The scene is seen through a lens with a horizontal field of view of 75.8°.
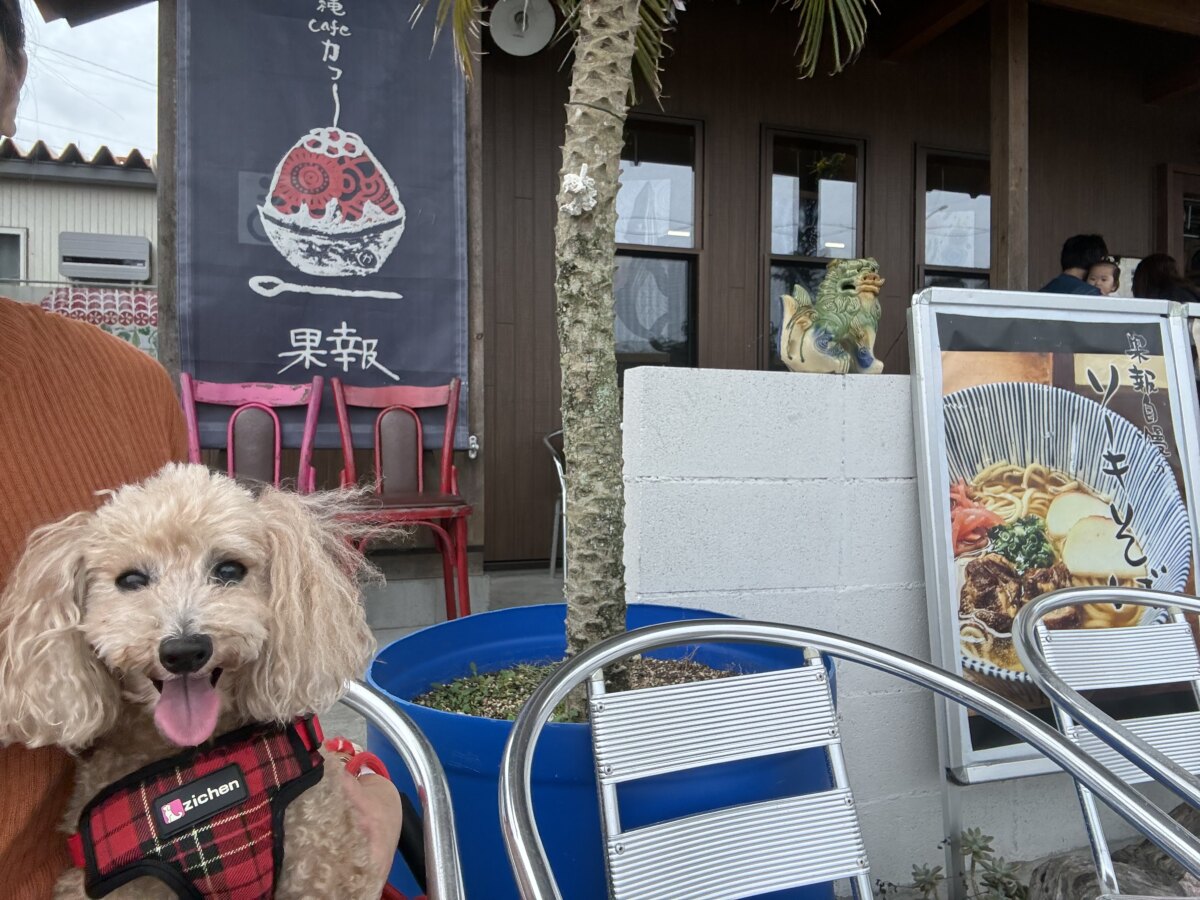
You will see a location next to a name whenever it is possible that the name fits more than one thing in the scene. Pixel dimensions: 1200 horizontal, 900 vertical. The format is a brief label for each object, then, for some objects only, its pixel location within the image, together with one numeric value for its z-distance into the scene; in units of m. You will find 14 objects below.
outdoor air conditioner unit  8.78
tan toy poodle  0.76
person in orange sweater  0.80
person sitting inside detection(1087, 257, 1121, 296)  4.39
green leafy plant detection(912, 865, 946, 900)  2.17
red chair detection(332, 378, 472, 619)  3.17
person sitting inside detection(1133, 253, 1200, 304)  4.55
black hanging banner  3.46
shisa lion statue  2.33
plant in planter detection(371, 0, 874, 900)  1.24
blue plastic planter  1.23
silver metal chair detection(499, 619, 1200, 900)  1.16
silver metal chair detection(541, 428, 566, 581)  4.58
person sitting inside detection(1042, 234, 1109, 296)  4.43
